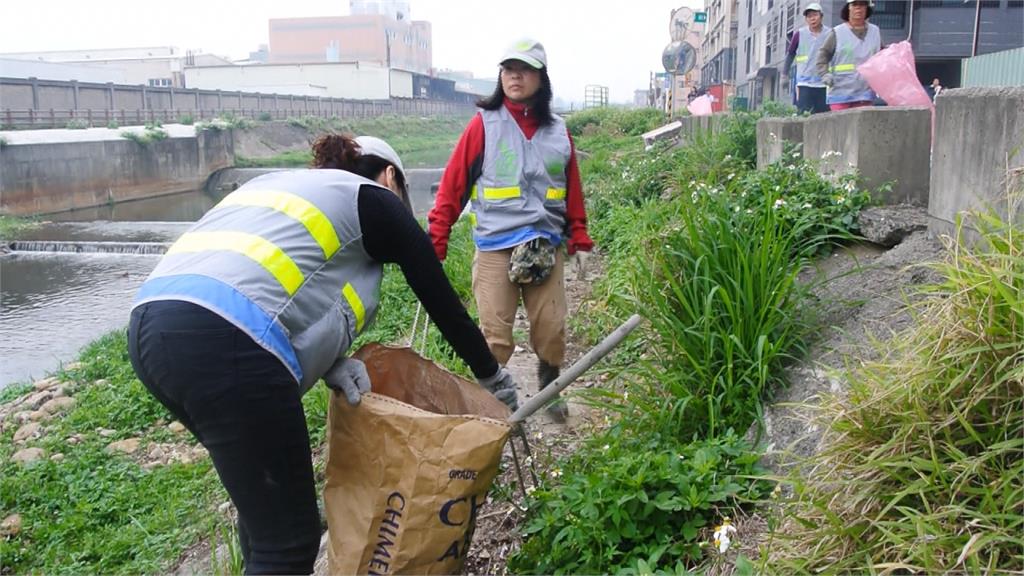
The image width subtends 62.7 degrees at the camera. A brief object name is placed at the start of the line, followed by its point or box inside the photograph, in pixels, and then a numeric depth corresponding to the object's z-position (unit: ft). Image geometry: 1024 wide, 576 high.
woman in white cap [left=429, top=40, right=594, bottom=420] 12.21
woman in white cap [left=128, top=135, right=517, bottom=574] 6.47
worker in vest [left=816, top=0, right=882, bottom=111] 21.74
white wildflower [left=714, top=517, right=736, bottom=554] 7.00
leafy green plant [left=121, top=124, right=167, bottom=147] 97.66
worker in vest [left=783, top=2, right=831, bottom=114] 24.02
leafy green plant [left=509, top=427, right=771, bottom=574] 7.88
